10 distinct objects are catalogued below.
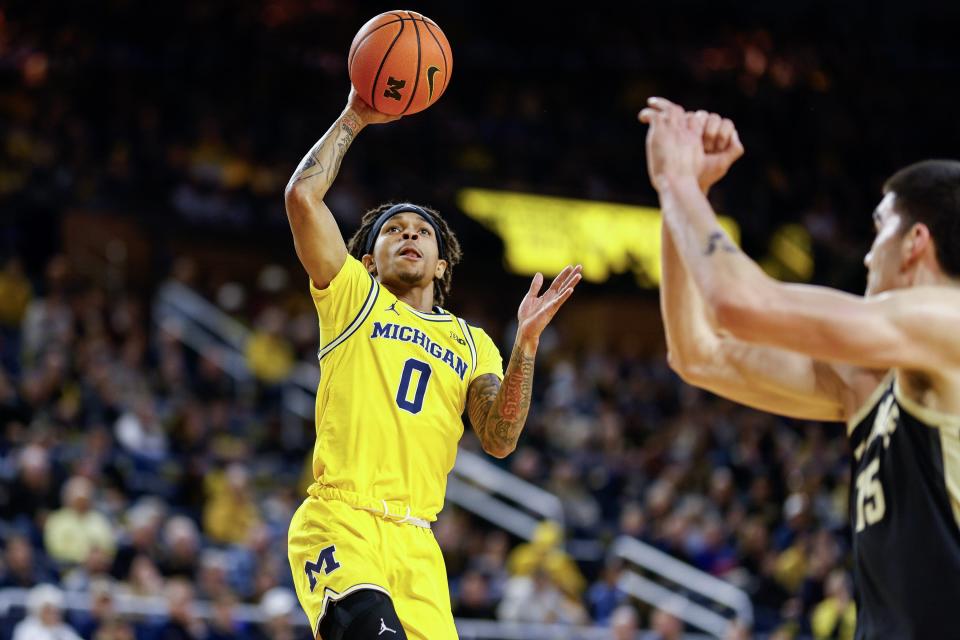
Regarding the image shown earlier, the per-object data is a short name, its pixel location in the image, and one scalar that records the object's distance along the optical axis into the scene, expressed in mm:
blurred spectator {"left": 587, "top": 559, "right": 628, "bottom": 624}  13281
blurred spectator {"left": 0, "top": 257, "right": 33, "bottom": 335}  16031
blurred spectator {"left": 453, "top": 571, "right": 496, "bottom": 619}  12234
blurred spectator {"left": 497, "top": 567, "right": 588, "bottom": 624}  12438
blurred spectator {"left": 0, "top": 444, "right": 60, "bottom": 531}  11836
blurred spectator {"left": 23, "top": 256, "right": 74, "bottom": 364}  14812
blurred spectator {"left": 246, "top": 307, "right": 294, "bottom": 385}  17031
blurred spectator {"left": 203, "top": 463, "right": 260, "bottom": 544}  13008
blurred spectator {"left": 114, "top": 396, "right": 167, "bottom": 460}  13688
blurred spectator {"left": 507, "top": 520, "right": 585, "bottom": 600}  13445
